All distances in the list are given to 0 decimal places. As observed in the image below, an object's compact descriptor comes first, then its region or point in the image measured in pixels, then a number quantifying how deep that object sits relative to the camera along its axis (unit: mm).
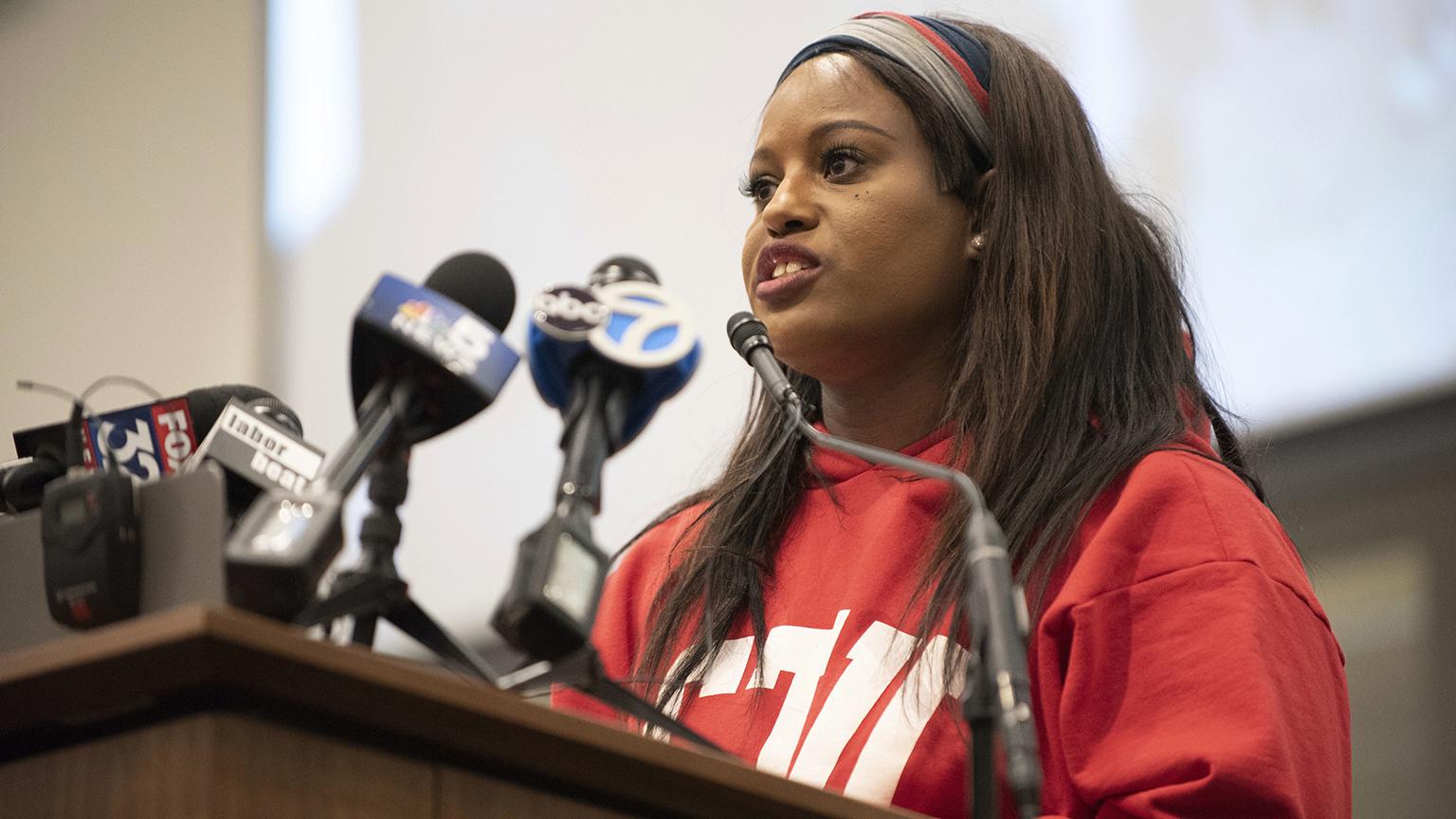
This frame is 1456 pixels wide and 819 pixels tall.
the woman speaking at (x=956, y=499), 3359
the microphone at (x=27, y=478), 3273
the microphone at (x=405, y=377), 3088
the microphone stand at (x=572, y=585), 3068
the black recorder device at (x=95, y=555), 3167
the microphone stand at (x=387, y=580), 3116
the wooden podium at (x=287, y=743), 2991
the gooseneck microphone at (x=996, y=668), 3108
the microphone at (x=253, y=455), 3227
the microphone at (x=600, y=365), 3113
